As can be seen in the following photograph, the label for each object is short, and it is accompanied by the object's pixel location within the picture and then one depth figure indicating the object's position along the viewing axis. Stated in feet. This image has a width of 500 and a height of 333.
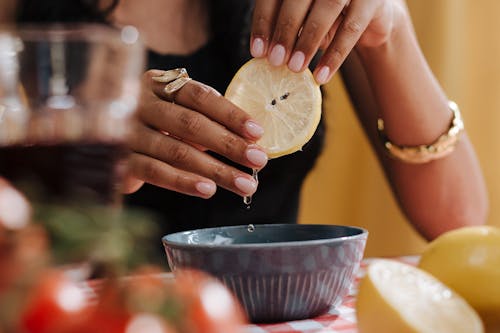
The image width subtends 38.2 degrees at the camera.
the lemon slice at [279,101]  2.76
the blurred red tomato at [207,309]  0.97
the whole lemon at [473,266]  1.98
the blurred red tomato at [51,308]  0.91
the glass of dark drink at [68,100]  1.23
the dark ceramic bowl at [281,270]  2.11
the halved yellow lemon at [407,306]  1.72
